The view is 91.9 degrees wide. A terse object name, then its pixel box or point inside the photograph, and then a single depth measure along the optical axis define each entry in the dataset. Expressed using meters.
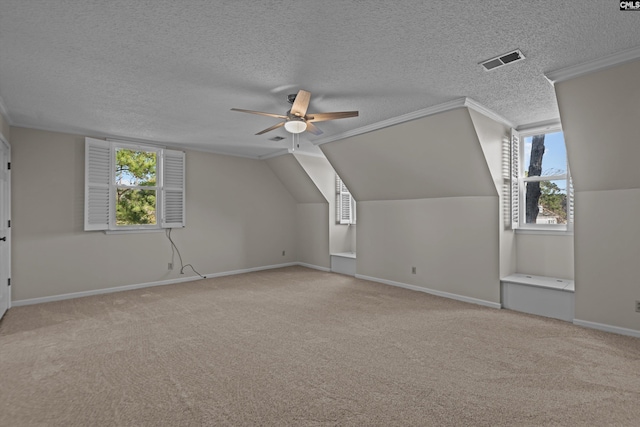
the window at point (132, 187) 4.73
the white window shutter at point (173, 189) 5.45
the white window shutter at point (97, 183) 4.66
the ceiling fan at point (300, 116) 2.96
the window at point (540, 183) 4.08
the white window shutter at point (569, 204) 3.89
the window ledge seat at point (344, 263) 6.14
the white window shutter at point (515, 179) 4.27
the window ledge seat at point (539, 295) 3.56
